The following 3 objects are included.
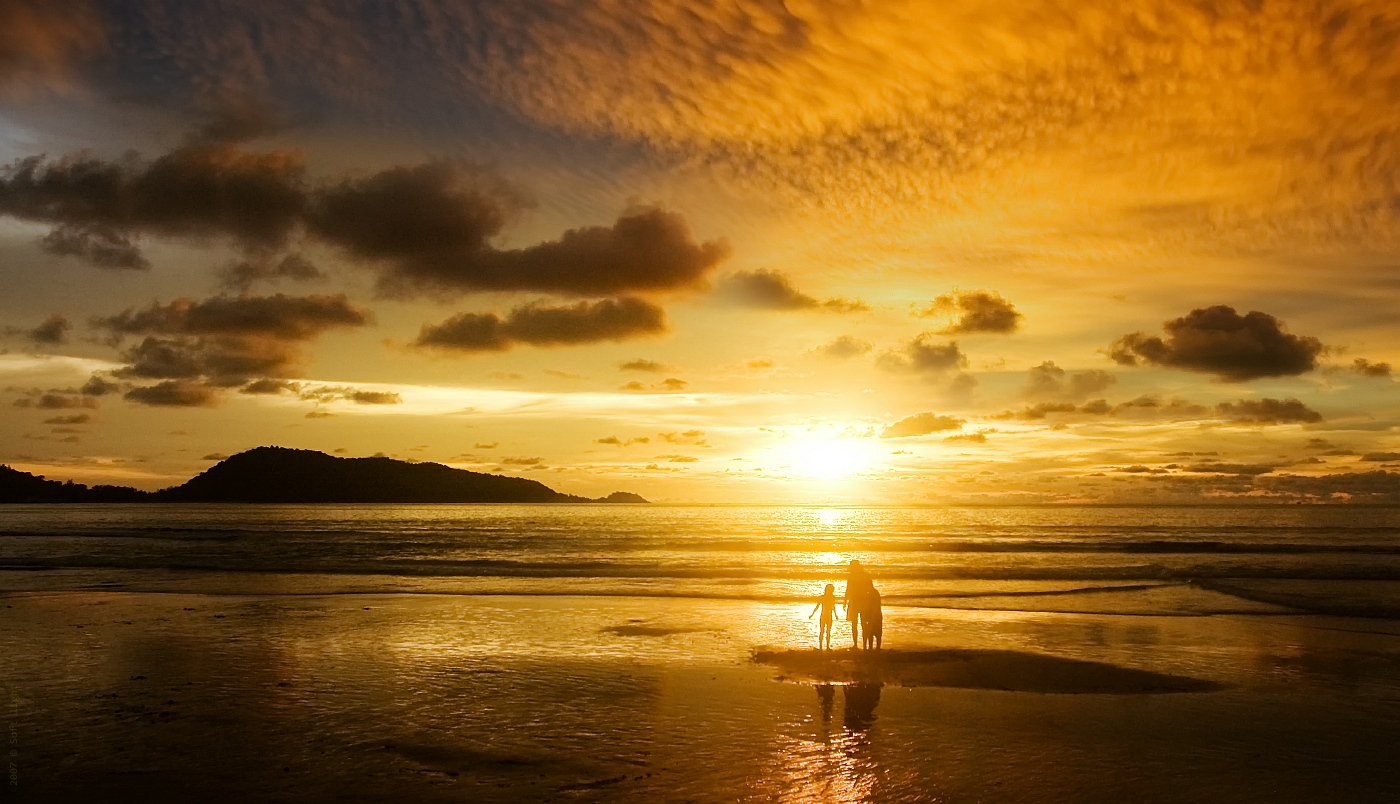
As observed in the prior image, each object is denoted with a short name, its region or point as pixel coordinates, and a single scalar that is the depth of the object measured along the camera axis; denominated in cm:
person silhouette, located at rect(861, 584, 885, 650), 2266
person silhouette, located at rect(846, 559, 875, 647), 2277
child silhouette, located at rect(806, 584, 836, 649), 2302
